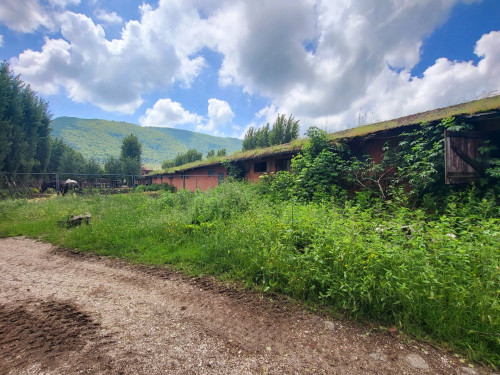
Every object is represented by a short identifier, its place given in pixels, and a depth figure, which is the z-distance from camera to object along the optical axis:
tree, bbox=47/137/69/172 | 24.12
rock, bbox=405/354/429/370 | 1.85
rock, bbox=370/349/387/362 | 1.93
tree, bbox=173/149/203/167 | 42.56
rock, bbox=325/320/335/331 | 2.33
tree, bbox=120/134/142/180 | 35.47
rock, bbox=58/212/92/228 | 6.35
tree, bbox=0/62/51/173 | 16.14
